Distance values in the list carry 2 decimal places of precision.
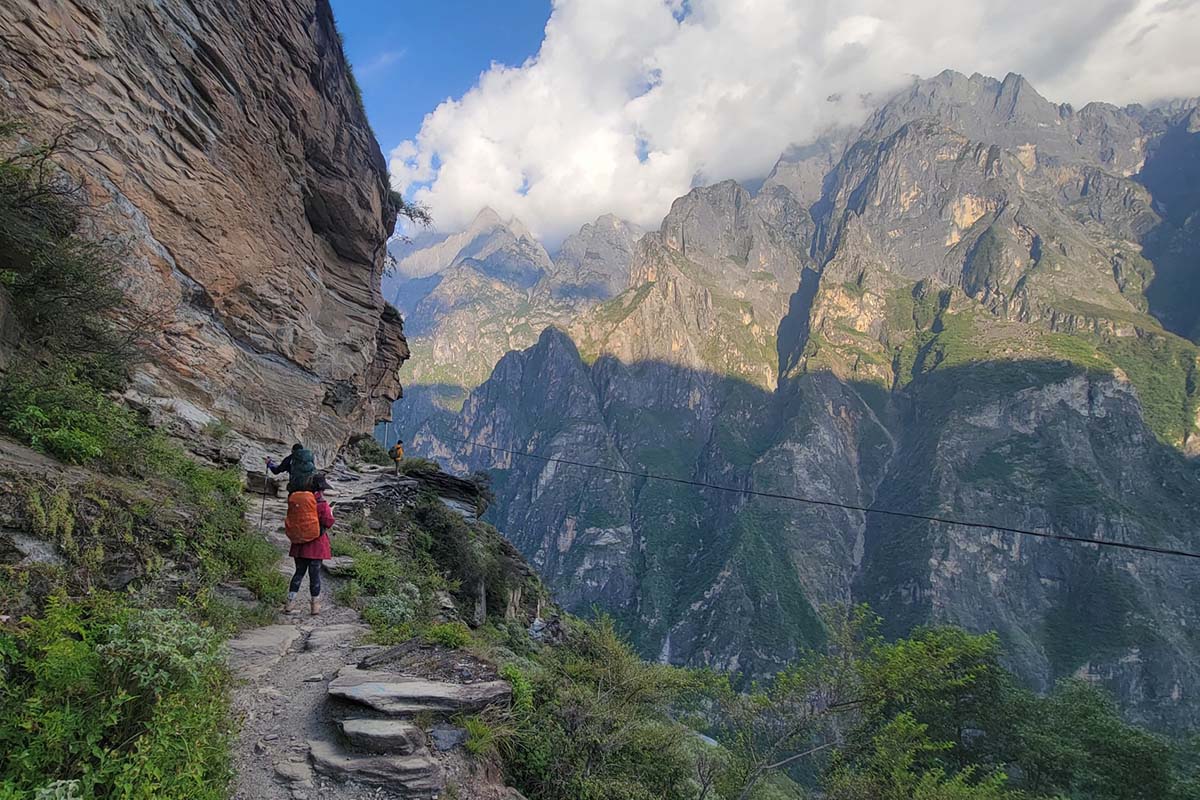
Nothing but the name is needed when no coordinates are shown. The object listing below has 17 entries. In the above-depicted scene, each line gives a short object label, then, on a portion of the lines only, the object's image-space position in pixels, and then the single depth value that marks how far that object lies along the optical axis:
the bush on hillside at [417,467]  22.20
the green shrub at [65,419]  5.74
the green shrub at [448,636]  6.97
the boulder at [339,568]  10.10
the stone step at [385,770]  4.41
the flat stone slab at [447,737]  5.01
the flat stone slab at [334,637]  6.84
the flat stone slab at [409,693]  5.16
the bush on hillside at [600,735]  5.89
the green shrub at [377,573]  10.12
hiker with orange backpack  7.70
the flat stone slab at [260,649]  5.80
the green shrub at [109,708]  2.83
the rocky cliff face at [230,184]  10.85
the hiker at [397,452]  21.29
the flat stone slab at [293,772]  4.24
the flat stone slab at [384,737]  4.68
